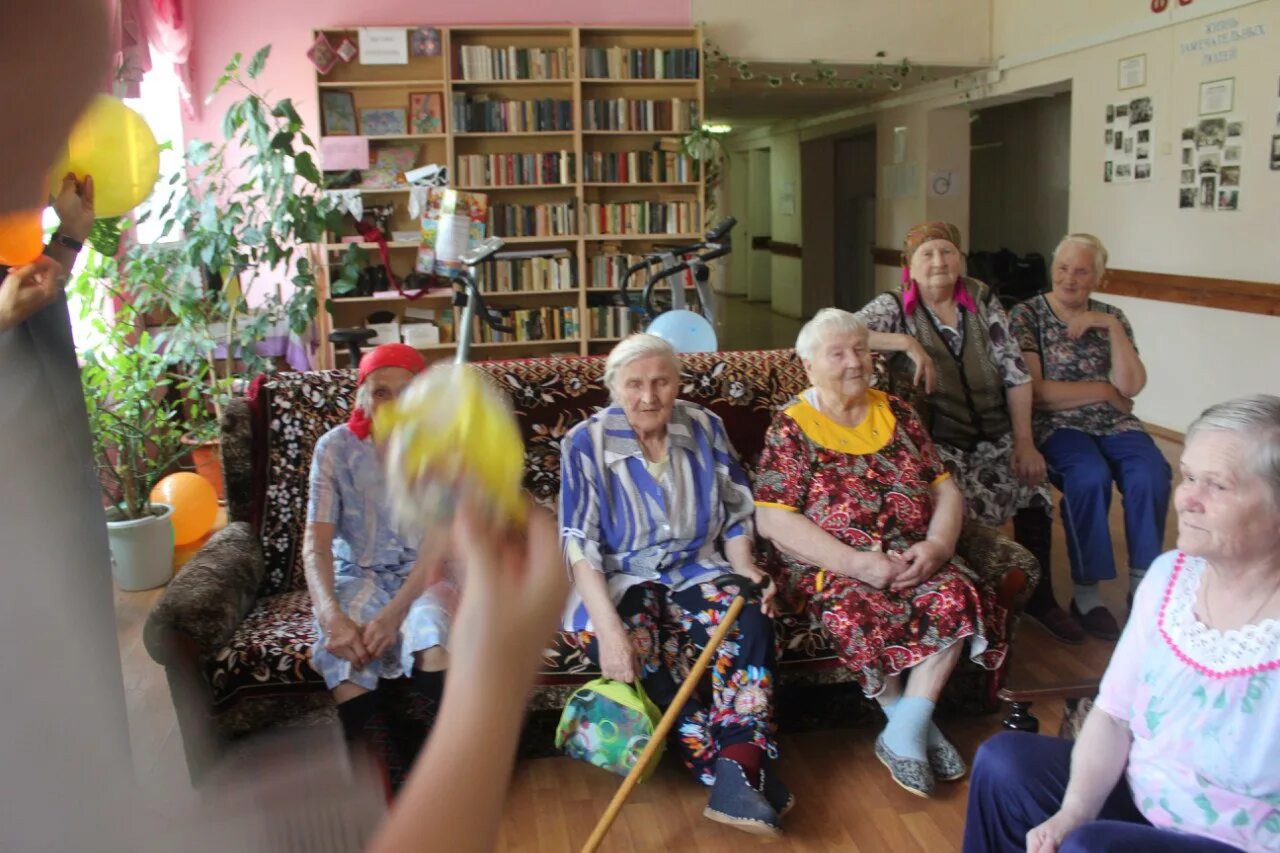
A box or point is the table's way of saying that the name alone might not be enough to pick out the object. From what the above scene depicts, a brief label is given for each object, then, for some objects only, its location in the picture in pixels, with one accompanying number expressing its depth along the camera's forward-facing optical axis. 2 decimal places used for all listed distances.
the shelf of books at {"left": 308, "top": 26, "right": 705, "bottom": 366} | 6.79
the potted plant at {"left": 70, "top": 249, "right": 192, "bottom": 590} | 3.95
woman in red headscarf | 2.44
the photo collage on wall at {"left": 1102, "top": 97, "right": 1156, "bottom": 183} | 6.31
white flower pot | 3.92
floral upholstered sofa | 2.49
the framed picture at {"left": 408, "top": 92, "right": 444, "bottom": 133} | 6.84
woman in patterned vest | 3.37
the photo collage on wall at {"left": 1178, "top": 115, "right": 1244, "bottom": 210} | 5.64
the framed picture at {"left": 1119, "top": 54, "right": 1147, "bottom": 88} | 6.27
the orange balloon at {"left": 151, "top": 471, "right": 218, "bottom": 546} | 4.45
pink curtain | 5.44
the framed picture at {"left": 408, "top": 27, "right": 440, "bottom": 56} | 6.76
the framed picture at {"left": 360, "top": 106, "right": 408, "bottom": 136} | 6.82
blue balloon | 4.52
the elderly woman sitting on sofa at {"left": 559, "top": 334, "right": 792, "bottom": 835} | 2.53
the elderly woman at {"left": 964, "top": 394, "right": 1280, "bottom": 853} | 1.50
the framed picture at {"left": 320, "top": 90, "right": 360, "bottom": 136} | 6.75
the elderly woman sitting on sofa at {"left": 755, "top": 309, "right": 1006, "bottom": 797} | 2.60
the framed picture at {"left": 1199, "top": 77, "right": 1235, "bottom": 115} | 5.62
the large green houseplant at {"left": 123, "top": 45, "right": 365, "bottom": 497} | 4.93
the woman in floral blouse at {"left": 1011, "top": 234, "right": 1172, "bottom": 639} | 3.36
